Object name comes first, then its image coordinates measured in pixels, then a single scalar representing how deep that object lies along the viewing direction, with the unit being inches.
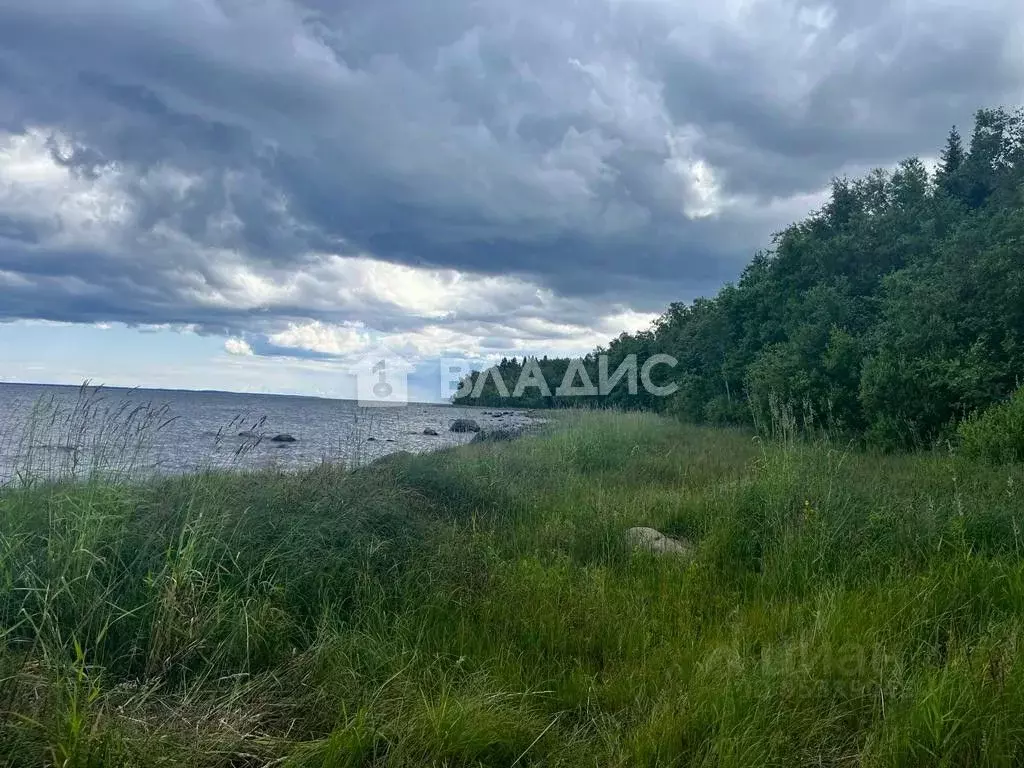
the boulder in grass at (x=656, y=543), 247.0
